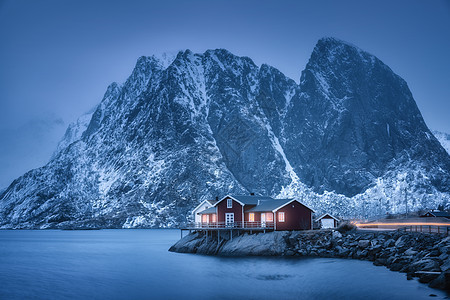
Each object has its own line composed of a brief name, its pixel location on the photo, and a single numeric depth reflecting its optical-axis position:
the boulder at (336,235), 70.88
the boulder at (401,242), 61.09
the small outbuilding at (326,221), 86.12
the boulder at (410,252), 56.59
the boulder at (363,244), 67.00
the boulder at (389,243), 63.84
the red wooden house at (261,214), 77.81
